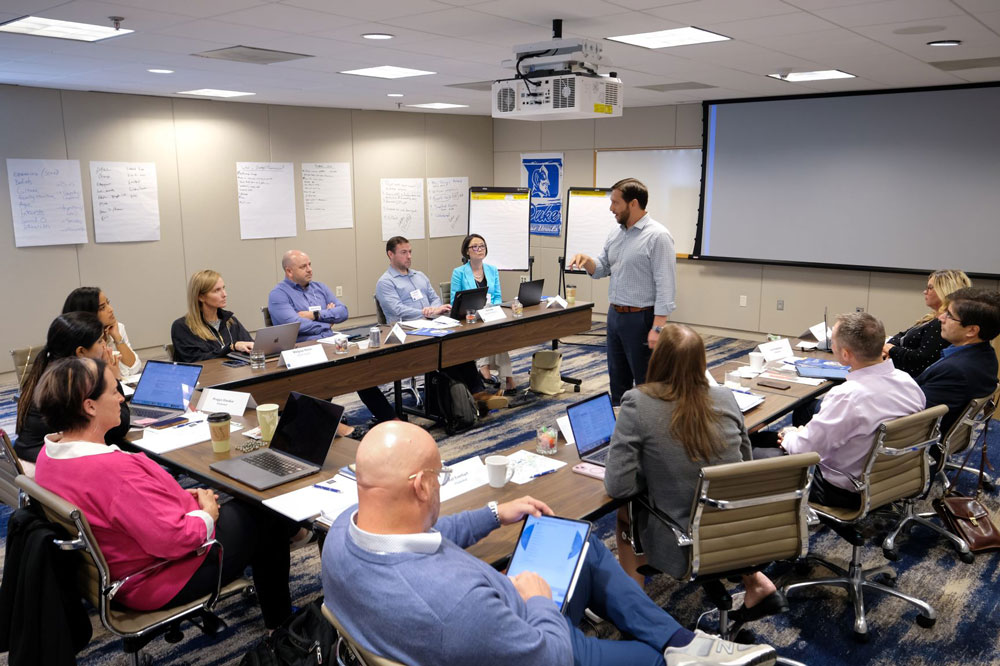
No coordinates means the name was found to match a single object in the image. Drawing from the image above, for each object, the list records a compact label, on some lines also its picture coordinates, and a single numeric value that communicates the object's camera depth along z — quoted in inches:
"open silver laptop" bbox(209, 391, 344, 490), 105.5
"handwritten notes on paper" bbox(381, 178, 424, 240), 357.1
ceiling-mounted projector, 152.9
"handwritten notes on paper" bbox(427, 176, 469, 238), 374.9
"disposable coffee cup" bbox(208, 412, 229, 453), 112.2
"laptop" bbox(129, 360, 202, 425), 135.7
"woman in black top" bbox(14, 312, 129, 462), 113.7
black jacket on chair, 79.8
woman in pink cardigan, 85.0
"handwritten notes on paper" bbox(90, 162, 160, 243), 268.1
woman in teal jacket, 236.1
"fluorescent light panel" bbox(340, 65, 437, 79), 218.8
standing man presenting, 183.0
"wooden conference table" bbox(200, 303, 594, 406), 159.3
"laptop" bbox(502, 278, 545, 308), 241.3
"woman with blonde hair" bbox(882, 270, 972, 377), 161.2
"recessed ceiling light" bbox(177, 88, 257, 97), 262.8
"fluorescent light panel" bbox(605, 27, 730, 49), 163.8
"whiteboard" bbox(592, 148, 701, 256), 331.0
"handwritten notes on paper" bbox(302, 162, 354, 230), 327.6
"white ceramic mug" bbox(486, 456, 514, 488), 99.3
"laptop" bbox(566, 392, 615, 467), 110.5
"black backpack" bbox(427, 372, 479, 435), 203.2
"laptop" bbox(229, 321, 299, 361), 166.7
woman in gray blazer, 93.6
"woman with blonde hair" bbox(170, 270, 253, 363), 171.2
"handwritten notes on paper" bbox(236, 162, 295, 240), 307.7
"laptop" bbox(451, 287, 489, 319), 214.7
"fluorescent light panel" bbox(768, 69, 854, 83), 229.9
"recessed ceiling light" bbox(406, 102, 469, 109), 322.7
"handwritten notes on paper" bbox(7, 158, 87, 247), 249.8
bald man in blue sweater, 57.7
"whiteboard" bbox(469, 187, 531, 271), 321.7
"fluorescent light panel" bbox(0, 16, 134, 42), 148.6
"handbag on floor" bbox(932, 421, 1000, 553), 136.6
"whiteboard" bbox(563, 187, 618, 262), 327.0
